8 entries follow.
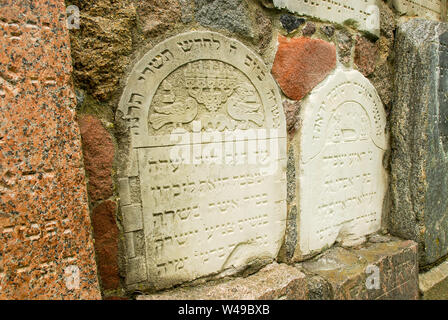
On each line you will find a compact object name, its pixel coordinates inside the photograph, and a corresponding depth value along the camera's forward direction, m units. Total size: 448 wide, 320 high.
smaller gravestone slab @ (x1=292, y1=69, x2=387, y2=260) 1.58
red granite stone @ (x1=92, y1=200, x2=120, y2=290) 1.10
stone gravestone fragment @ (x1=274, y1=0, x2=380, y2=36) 1.49
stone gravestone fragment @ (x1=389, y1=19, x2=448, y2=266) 1.73
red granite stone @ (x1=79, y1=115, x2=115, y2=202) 1.06
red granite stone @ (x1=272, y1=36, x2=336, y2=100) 1.47
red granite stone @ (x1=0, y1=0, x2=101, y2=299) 0.77
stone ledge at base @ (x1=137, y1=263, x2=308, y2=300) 1.26
